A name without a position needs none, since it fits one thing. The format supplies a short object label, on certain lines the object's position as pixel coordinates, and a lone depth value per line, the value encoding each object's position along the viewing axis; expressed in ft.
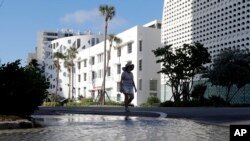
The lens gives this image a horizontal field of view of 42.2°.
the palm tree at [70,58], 208.50
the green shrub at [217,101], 76.76
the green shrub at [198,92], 90.23
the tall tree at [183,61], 87.85
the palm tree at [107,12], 144.16
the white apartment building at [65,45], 280.23
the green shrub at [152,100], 112.20
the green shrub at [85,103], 127.14
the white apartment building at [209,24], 94.62
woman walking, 35.59
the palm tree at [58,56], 215.89
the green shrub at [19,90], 24.53
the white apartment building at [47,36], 406.11
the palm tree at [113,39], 156.16
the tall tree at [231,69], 77.80
